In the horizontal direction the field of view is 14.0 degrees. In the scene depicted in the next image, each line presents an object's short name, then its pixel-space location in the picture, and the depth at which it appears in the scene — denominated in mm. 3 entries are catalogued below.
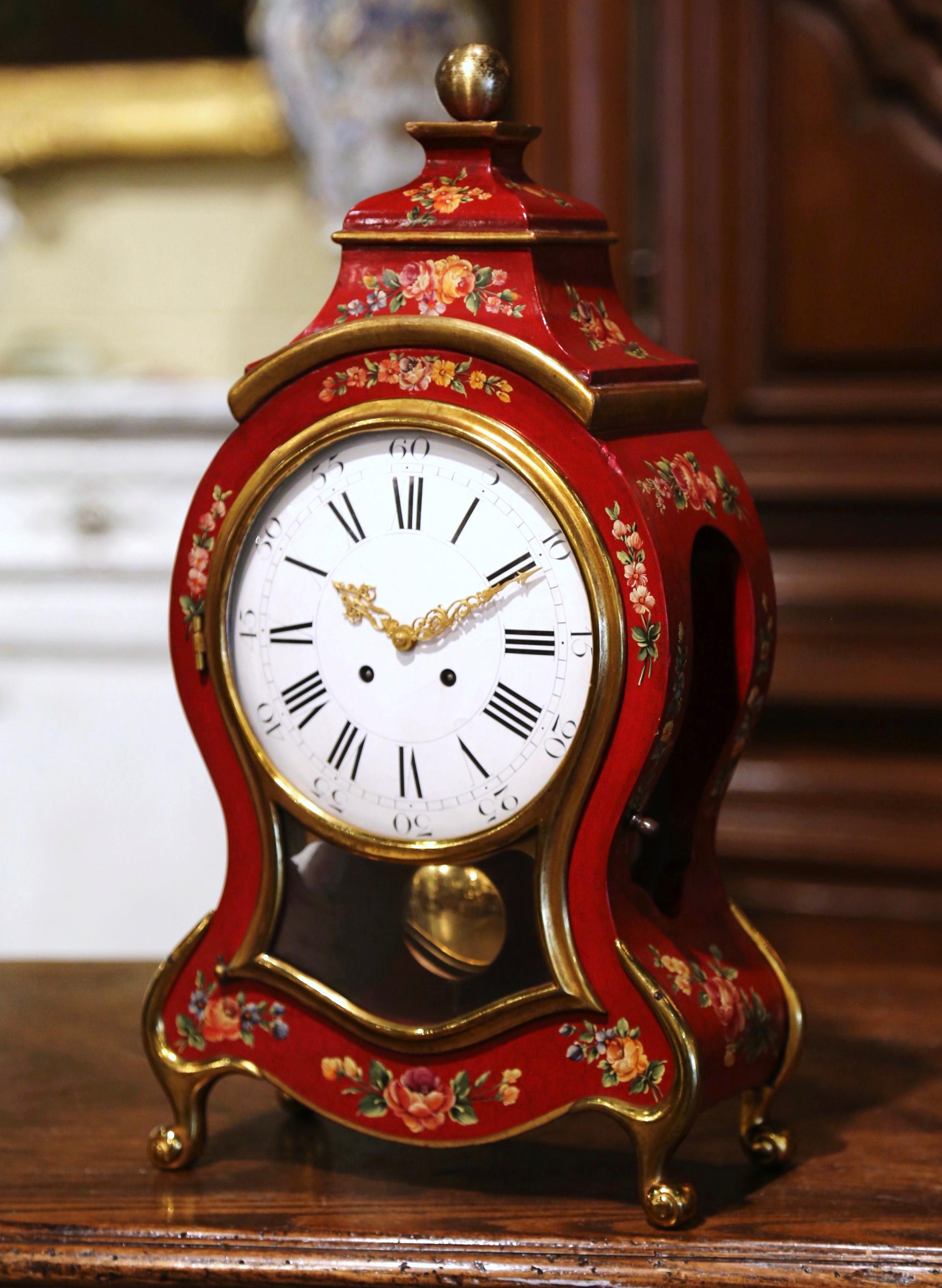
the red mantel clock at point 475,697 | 1724
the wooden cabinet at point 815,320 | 2527
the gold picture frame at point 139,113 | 3501
